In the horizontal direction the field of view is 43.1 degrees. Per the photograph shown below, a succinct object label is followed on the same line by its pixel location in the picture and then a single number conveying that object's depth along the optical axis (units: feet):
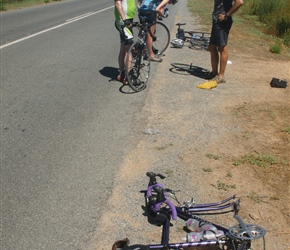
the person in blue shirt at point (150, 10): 24.86
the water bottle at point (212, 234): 8.61
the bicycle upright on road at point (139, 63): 20.74
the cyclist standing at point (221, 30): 20.66
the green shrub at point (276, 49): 31.76
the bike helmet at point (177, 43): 32.73
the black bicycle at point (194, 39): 32.81
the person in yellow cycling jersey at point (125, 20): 20.06
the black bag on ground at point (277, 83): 21.77
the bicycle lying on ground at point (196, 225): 8.17
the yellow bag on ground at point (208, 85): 21.33
